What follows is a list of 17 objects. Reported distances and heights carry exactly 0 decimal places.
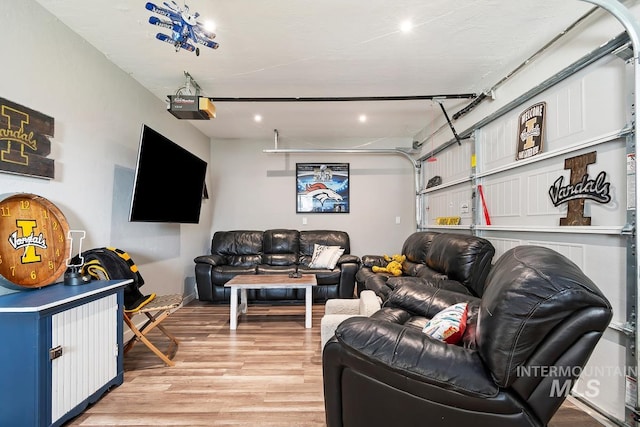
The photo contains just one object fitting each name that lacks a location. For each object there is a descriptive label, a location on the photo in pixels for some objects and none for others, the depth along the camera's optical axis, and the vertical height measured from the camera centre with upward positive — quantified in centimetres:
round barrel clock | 162 -14
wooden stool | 227 -78
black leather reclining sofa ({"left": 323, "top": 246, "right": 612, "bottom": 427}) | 92 -49
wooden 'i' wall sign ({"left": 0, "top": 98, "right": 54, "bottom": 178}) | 174 +49
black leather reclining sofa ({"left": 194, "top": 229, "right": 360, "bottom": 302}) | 410 -65
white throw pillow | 429 -57
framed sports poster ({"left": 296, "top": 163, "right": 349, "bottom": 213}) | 517 +53
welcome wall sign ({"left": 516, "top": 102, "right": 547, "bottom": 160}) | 226 +70
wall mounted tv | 262 +37
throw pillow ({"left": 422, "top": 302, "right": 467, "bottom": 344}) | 135 -51
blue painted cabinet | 148 -74
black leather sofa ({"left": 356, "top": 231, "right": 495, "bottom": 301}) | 258 -46
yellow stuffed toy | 362 -61
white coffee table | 315 -71
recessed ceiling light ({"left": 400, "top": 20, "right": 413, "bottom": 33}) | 210 +139
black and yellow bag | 219 -39
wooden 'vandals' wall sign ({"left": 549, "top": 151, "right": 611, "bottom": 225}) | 177 +19
